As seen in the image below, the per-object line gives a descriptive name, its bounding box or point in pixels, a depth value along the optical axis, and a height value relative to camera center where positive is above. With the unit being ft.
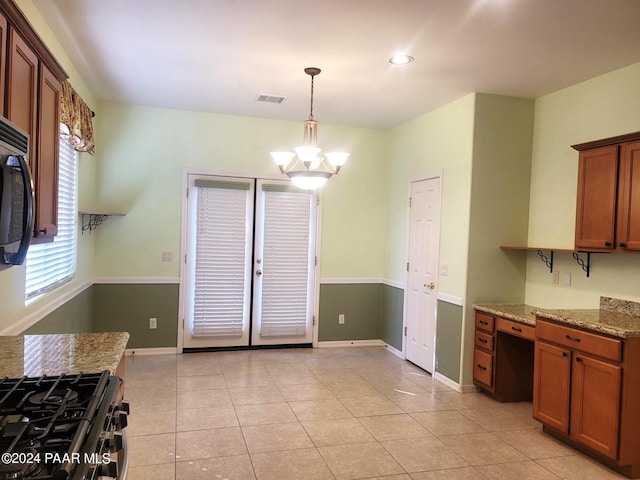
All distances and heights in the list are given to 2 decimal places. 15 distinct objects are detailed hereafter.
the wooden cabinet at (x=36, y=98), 6.03 +1.79
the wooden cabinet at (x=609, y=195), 10.41 +1.14
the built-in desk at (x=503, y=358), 13.67 -3.42
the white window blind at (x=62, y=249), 10.27 -0.63
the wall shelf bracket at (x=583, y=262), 12.47 -0.48
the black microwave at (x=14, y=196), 5.15 +0.29
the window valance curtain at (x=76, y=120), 11.13 +2.66
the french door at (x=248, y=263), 17.99 -1.26
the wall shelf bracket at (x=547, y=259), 13.88 -0.49
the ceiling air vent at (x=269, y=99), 15.30 +4.34
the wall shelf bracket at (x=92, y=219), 15.26 +0.21
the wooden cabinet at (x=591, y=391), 9.46 -3.18
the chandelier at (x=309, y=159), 11.59 +1.85
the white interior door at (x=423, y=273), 16.16 -1.26
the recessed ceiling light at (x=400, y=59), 11.41 +4.31
